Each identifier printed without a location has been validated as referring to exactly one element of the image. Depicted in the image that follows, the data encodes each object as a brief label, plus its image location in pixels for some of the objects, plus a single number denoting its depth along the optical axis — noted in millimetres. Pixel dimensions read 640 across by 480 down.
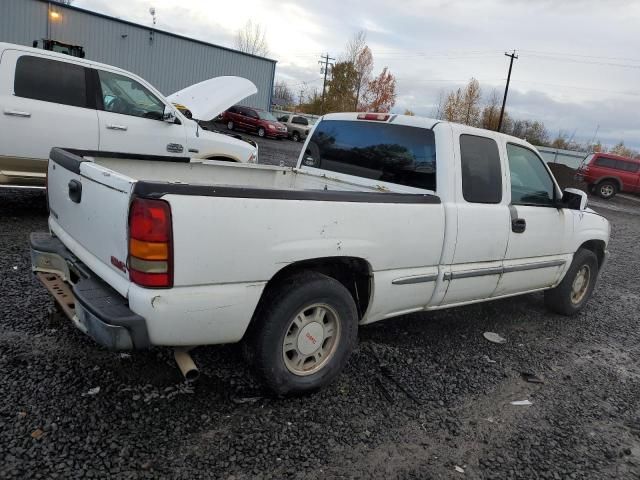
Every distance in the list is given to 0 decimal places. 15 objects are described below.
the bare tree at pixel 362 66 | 49562
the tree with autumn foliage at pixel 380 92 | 50375
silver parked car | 31172
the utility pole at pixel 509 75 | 43278
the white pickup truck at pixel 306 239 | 2408
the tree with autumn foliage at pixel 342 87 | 48375
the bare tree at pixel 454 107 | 58281
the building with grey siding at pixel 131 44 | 21484
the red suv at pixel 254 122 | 27531
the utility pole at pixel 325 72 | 51447
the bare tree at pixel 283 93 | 87875
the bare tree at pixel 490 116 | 58778
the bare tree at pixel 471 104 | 57375
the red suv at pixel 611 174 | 21688
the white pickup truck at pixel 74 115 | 5641
